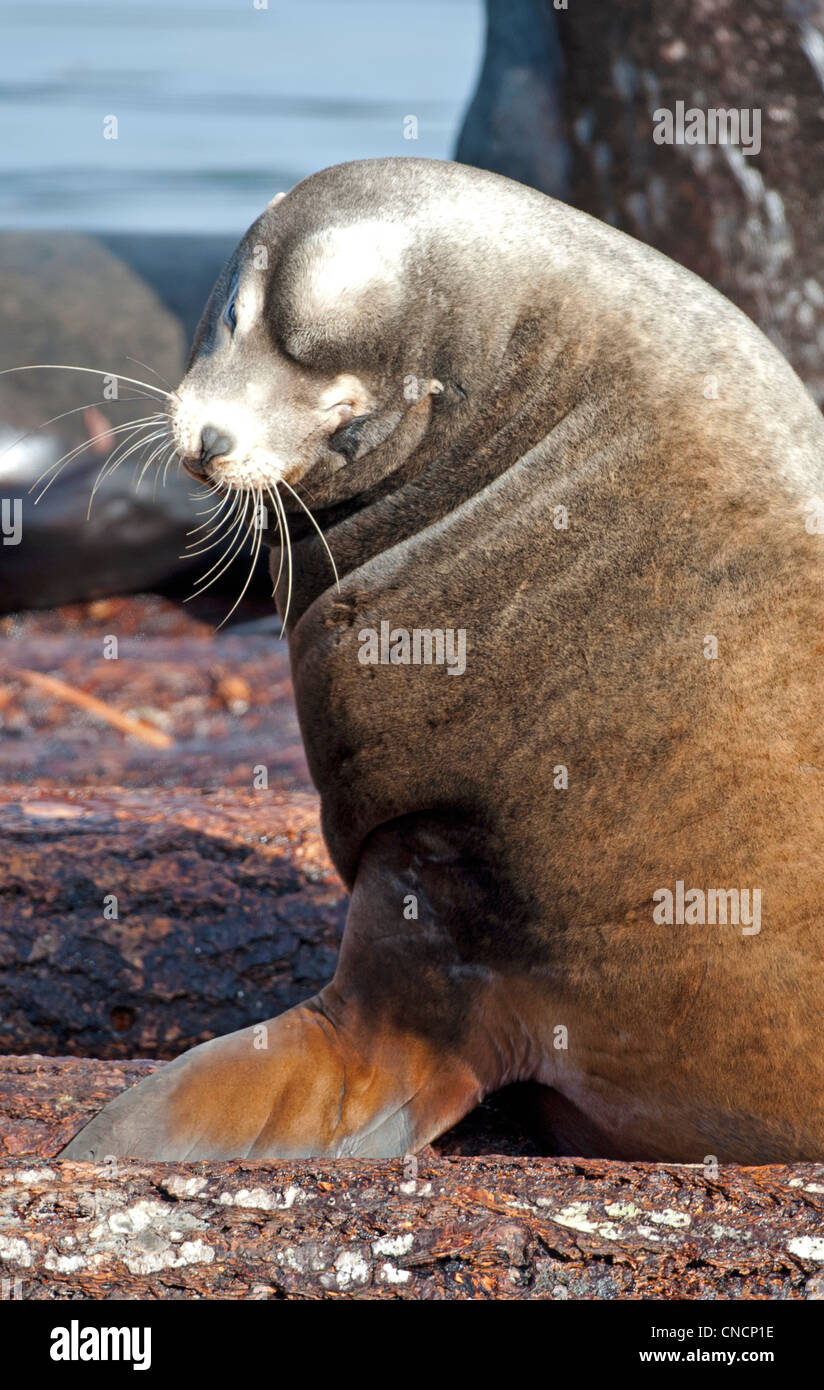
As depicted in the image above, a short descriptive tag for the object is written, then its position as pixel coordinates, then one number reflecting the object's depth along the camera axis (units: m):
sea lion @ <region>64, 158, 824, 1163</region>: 2.79
